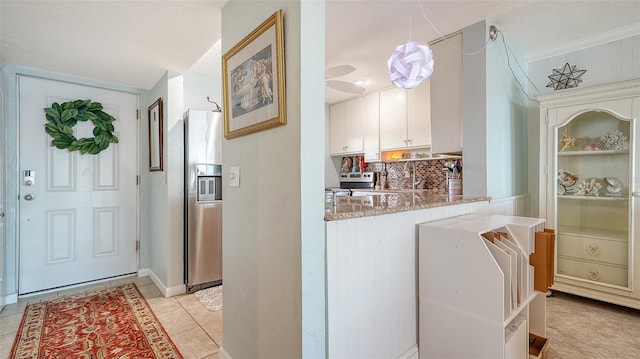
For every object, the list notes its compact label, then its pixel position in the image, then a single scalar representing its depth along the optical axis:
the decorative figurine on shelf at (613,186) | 2.40
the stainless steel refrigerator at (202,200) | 2.82
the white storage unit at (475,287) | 1.36
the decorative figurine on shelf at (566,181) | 2.62
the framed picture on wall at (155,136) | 2.96
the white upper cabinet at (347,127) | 4.45
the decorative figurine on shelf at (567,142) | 2.60
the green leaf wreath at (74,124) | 2.88
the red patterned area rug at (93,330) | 1.86
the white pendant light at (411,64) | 1.63
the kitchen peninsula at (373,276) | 1.28
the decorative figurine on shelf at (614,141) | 2.35
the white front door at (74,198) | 2.79
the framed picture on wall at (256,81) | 1.25
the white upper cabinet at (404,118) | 3.60
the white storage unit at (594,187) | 2.28
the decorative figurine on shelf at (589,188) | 2.53
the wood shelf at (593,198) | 2.37
